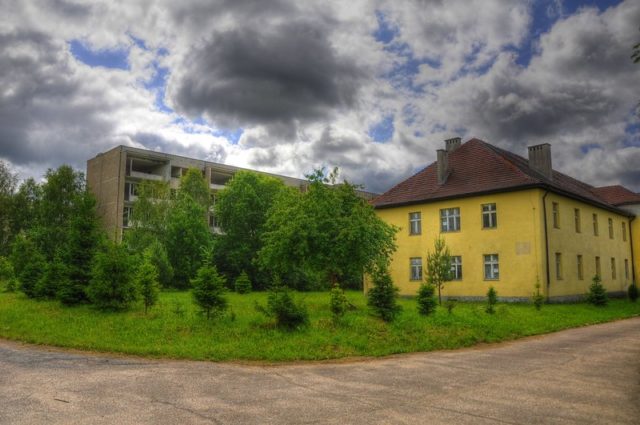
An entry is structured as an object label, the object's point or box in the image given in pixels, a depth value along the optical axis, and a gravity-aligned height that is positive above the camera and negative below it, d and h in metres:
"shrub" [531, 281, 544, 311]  22.12 -1.32
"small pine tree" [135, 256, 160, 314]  16.77 -0.43
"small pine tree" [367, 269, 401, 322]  15.02 -0.81
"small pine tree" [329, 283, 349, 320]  14.45 -0.85
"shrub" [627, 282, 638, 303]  30.95 -1.31
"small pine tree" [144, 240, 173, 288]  34.65 +0.63
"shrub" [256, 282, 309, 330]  13.33 -1.03
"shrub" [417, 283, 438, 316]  16.41 -0.95
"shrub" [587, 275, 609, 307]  26.12 -1.26
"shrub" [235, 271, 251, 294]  34.34 -0.89
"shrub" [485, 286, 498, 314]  18.89 -1.14
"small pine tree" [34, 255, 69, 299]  19.69 -0.38
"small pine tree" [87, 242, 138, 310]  16.62 -0.33
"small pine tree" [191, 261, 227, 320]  14.12 -0.51
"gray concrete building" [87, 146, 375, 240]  53.31 +11.03
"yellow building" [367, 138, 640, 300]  27.19 +2.82
